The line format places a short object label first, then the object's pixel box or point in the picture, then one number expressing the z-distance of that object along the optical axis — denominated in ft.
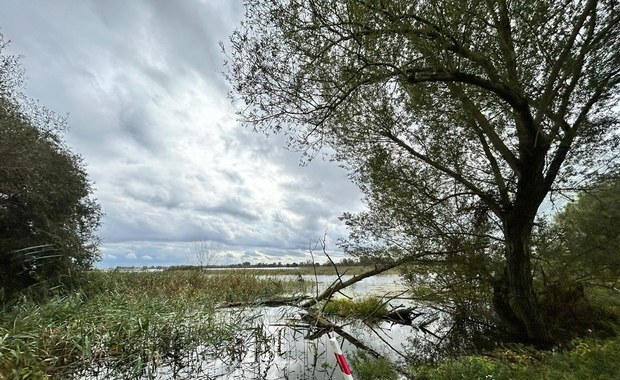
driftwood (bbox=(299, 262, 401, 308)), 29.27
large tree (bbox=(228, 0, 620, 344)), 15.49
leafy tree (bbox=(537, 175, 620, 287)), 25.98
